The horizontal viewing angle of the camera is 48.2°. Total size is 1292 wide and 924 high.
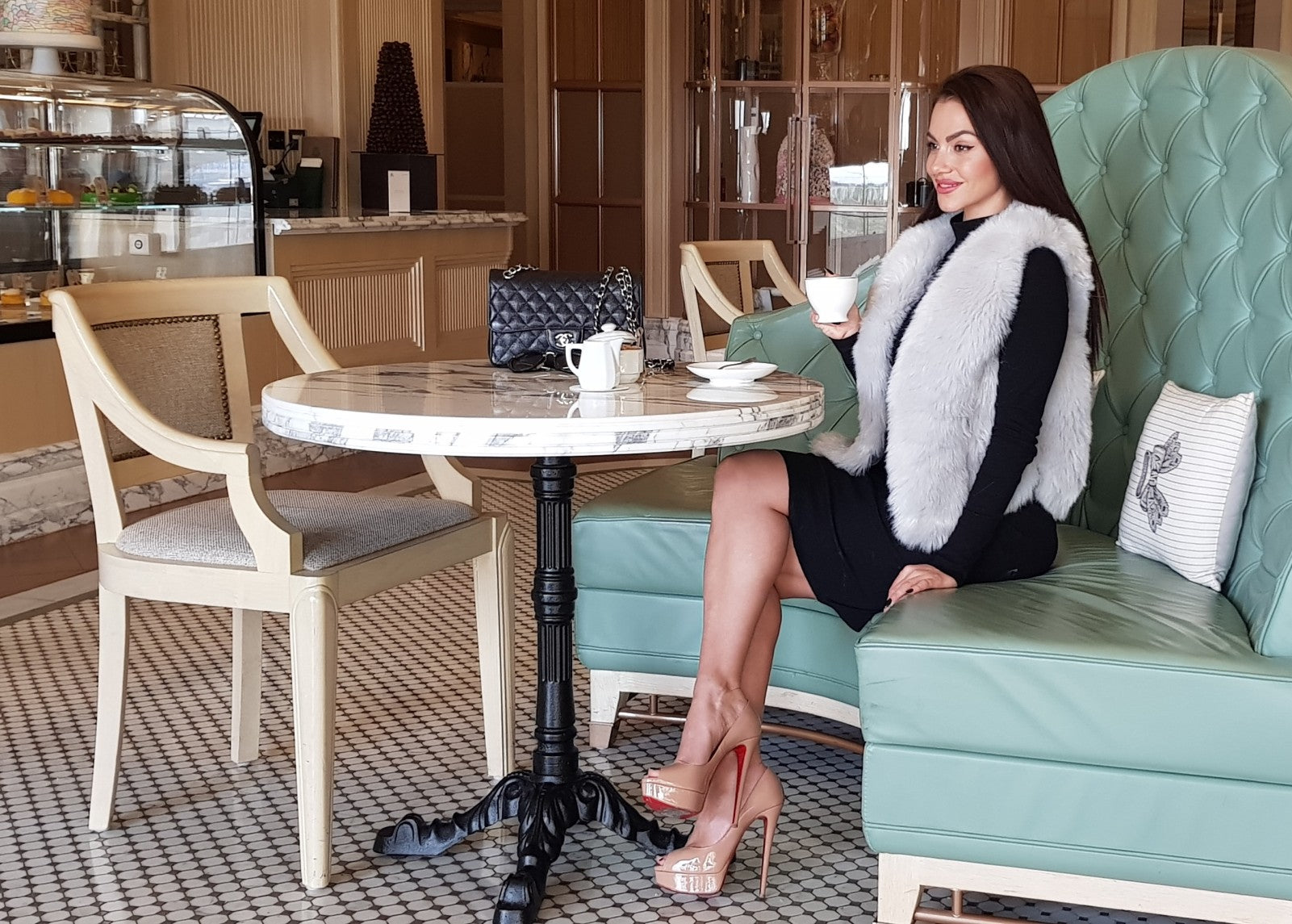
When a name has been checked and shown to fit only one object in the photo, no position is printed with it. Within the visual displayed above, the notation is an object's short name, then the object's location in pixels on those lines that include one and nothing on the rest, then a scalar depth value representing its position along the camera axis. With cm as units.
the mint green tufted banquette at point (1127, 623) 199
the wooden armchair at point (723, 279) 484
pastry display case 443
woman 228
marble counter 554
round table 194
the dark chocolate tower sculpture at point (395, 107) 681
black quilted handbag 249
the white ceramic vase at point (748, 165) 768
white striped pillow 240
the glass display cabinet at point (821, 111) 743
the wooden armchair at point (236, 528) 229
